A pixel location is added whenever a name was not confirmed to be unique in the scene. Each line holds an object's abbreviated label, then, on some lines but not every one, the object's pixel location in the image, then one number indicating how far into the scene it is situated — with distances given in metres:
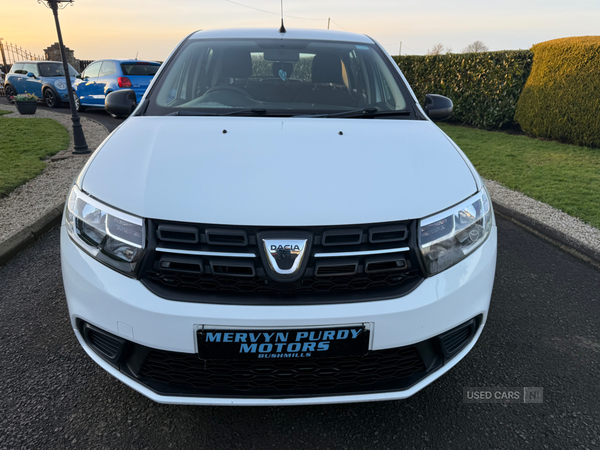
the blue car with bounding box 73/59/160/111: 11.64
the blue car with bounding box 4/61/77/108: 14.91
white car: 1.47
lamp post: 7.06
